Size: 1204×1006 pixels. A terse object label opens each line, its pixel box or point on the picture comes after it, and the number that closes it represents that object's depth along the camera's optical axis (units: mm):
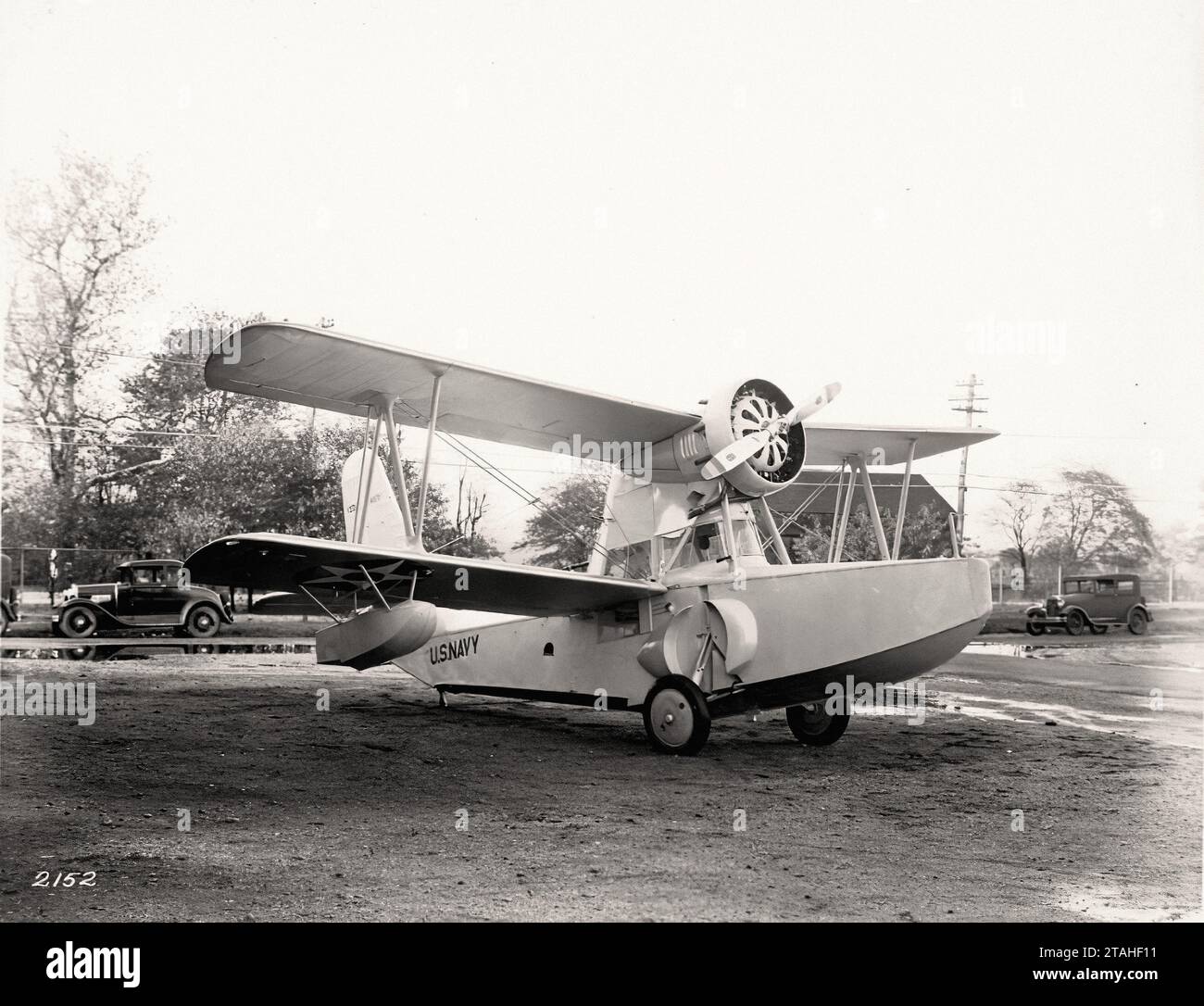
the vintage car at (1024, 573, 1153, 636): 27656
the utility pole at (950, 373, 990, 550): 16866
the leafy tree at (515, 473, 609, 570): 27811
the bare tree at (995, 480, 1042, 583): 30281
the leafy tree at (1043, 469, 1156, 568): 24750
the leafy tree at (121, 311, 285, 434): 16828
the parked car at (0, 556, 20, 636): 14127
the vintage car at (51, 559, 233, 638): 17562
